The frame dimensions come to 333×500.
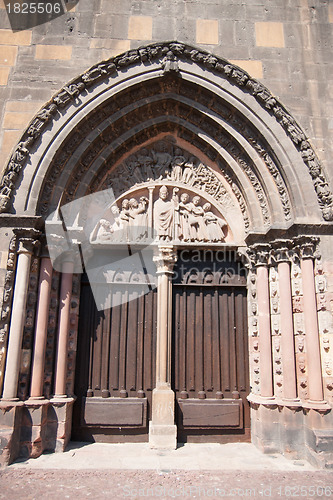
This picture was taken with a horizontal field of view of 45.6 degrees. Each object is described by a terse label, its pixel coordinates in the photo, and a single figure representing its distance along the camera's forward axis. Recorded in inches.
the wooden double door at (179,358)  257.0
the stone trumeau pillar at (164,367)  245.4
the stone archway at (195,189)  237.3
